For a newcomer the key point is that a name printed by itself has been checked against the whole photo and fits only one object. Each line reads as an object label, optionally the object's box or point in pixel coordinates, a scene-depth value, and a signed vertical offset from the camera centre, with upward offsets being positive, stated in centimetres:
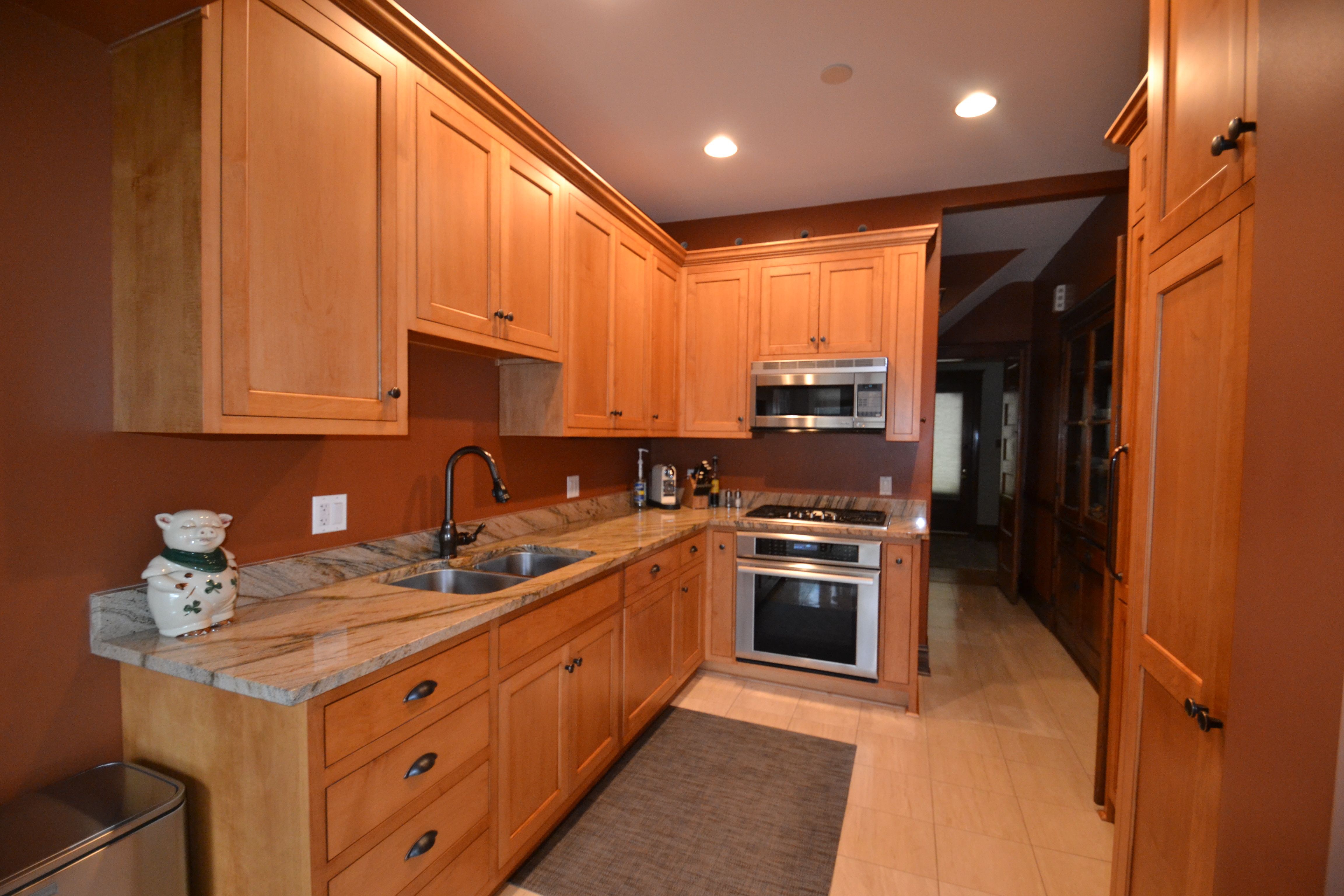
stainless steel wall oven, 287 -90
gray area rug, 175 -141
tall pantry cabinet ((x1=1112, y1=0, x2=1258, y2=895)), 87 +0
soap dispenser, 353 -40
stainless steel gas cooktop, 303 -47
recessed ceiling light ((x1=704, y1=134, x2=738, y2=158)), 273 +142
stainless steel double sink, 190 -54
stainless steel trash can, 92 -75
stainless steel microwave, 309 +23
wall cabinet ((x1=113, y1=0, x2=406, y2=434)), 114 +44
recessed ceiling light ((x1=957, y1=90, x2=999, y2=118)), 235 +143
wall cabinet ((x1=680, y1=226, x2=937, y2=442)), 310 +72
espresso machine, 354 -35
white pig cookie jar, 121 -34
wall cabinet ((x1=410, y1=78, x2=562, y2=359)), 166 +65
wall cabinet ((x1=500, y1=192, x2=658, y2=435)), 243 +38
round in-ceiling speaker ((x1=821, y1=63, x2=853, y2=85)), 215 +141
